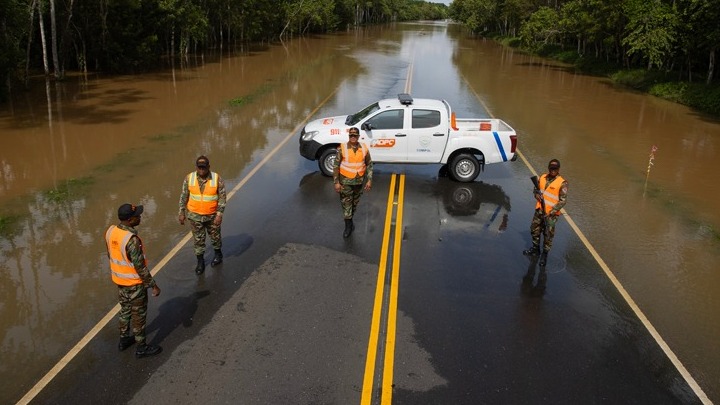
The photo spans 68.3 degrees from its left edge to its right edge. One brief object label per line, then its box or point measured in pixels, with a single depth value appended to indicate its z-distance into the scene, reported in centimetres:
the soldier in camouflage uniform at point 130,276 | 563
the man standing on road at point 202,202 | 758
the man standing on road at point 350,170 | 923
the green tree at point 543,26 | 4734
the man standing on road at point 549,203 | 817
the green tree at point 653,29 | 2862
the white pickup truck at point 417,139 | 1236
